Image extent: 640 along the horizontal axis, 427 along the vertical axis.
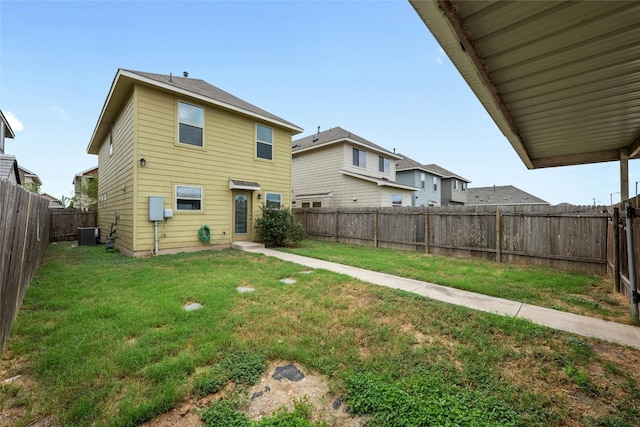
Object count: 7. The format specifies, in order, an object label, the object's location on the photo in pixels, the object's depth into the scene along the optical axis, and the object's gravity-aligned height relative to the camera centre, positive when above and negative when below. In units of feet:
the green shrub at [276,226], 32.45 -1.29
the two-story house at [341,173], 49.75 +9.45
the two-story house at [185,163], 25.55 +6.12
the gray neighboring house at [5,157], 30.28 +8.34
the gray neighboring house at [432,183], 71.84 +10.36
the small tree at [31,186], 68.25 +7.82
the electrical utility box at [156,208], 25.47 +0.72
